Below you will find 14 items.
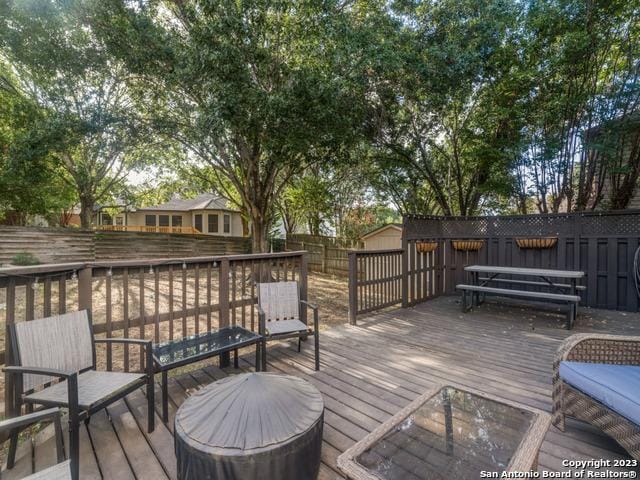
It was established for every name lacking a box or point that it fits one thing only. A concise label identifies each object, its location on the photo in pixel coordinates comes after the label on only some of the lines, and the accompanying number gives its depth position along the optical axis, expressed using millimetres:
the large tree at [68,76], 6871
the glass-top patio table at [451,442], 1378
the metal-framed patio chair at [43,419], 1269
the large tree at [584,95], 6078
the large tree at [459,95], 6508
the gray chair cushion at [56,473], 1258
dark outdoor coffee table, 2385
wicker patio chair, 2072
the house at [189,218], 21797
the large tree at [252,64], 6219
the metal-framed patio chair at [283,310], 3312
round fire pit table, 1438
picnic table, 4521
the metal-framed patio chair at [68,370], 1871
